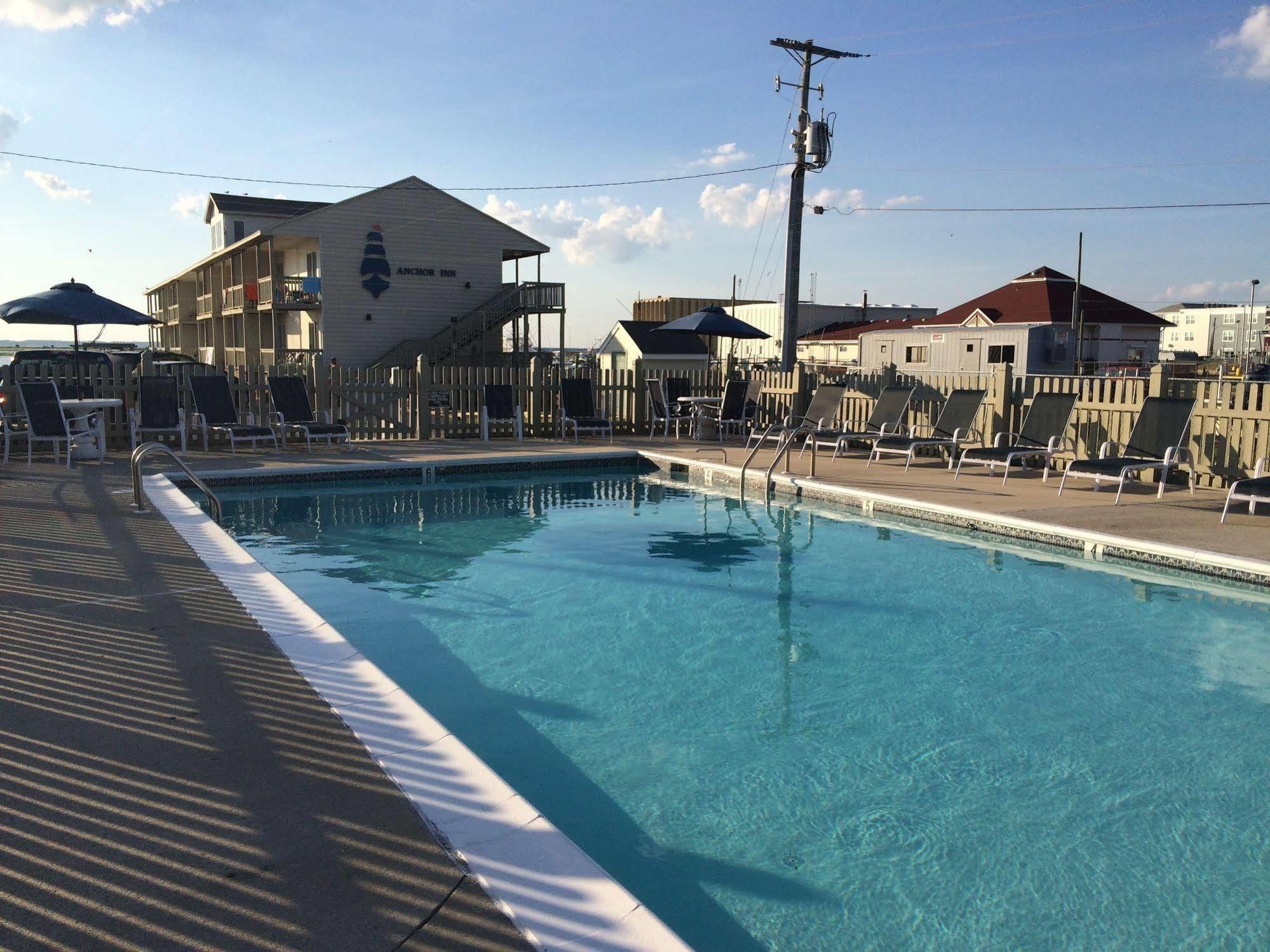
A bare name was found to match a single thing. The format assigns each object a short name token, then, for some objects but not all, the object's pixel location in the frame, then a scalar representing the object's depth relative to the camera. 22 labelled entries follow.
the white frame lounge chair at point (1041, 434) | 10.66
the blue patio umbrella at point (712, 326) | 15.80
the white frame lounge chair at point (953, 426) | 11.88
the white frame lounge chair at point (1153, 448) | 9.26
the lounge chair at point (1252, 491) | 7.94
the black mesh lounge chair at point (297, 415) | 13.39
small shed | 42.75
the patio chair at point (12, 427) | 11.57
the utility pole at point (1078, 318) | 37.59
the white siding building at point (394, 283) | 27.84
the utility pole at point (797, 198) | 17.38
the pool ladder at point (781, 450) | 10.20
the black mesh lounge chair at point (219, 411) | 12.94
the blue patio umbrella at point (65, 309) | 12.88
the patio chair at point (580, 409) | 15.59
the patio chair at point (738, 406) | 15.59
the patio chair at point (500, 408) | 15.25
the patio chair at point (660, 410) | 16.19
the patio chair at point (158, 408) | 12.89
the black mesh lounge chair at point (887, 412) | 13.05
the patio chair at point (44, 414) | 11.21
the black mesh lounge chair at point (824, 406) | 13.36
